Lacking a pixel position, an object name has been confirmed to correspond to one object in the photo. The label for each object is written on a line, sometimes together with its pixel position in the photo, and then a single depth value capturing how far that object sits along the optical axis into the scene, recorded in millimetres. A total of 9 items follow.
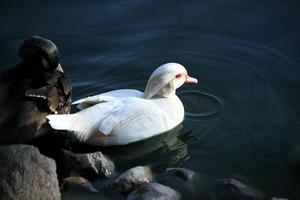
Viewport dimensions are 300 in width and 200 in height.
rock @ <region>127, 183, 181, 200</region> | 12083
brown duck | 13422
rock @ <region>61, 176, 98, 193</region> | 12823
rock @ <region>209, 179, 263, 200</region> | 12386
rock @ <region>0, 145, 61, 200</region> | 11399
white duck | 13500
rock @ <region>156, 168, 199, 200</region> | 12689
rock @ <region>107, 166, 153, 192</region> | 12583
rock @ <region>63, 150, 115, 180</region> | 12914
